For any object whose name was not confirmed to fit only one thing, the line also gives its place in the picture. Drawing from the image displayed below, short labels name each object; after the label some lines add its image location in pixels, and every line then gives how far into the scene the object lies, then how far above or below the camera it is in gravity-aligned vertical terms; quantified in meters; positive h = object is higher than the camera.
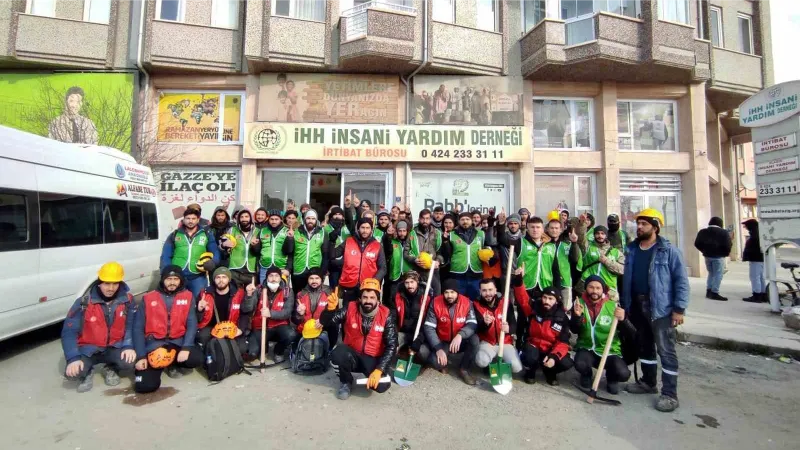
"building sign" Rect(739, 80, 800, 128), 6.06 +2.45
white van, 4.05 +0.28
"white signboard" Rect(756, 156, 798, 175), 6.12 +1.44
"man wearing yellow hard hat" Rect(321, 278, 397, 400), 3.67 -0.91
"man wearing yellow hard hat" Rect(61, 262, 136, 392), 3.74 -0.85
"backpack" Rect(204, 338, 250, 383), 3.90 -1.16
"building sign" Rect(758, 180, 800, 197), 6.12 +1.08
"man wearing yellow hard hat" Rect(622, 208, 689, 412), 3.53 -0.45
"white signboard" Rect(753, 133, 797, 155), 6.10 +1.81
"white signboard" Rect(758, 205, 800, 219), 6.16 +0.69
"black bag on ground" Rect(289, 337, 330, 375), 4.15 -1.19
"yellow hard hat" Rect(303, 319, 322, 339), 4.20 -0.90
